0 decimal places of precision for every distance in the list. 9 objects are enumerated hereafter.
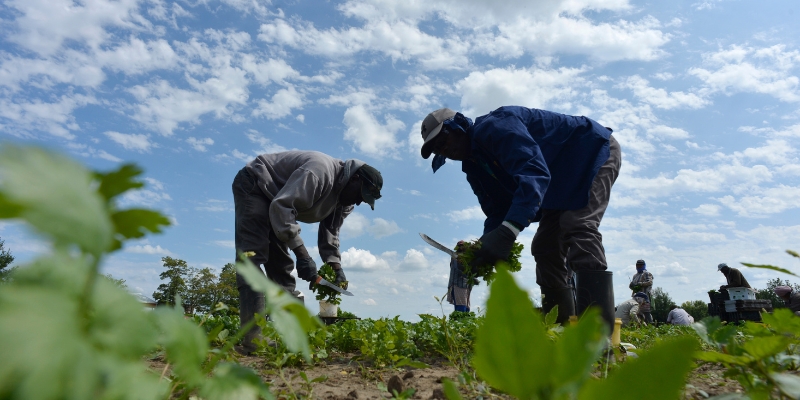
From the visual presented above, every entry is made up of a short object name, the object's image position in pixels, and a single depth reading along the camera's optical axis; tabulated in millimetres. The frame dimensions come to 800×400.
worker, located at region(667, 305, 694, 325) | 12889
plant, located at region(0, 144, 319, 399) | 354
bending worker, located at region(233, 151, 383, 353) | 4629
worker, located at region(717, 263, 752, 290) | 12328
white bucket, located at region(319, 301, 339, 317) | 6609
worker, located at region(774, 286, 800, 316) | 9823
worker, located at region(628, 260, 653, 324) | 12188
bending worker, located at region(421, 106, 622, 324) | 3490
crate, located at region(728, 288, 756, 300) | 12172
